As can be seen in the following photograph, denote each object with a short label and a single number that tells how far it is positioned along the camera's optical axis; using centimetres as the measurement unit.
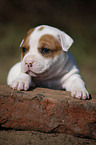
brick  210
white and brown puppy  246
